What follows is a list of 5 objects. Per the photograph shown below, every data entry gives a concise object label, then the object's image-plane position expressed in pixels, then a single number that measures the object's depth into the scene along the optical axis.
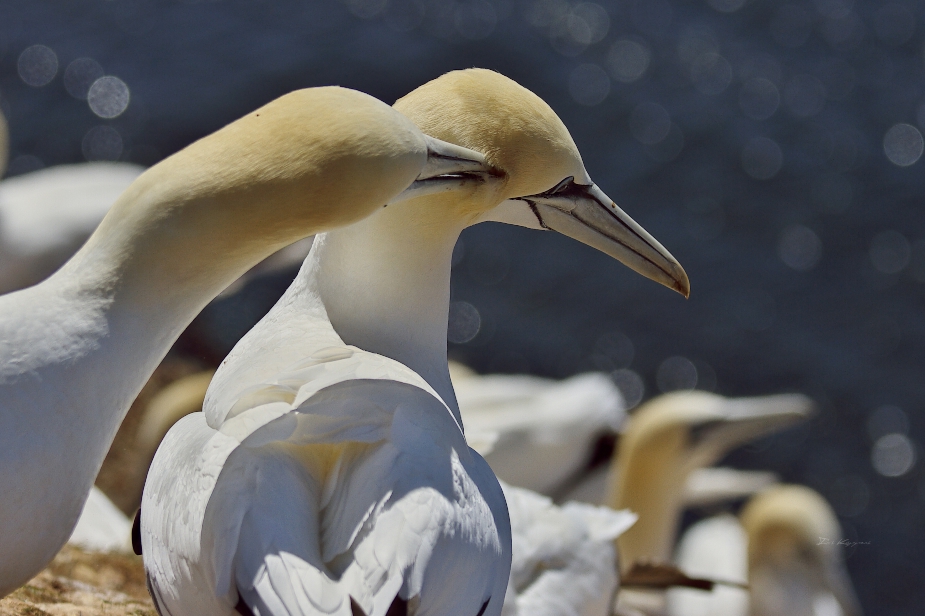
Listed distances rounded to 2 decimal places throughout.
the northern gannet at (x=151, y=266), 5.81
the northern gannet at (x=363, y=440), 5.35
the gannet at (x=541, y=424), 15.00
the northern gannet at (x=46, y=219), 17.69
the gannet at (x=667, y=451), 16.47
